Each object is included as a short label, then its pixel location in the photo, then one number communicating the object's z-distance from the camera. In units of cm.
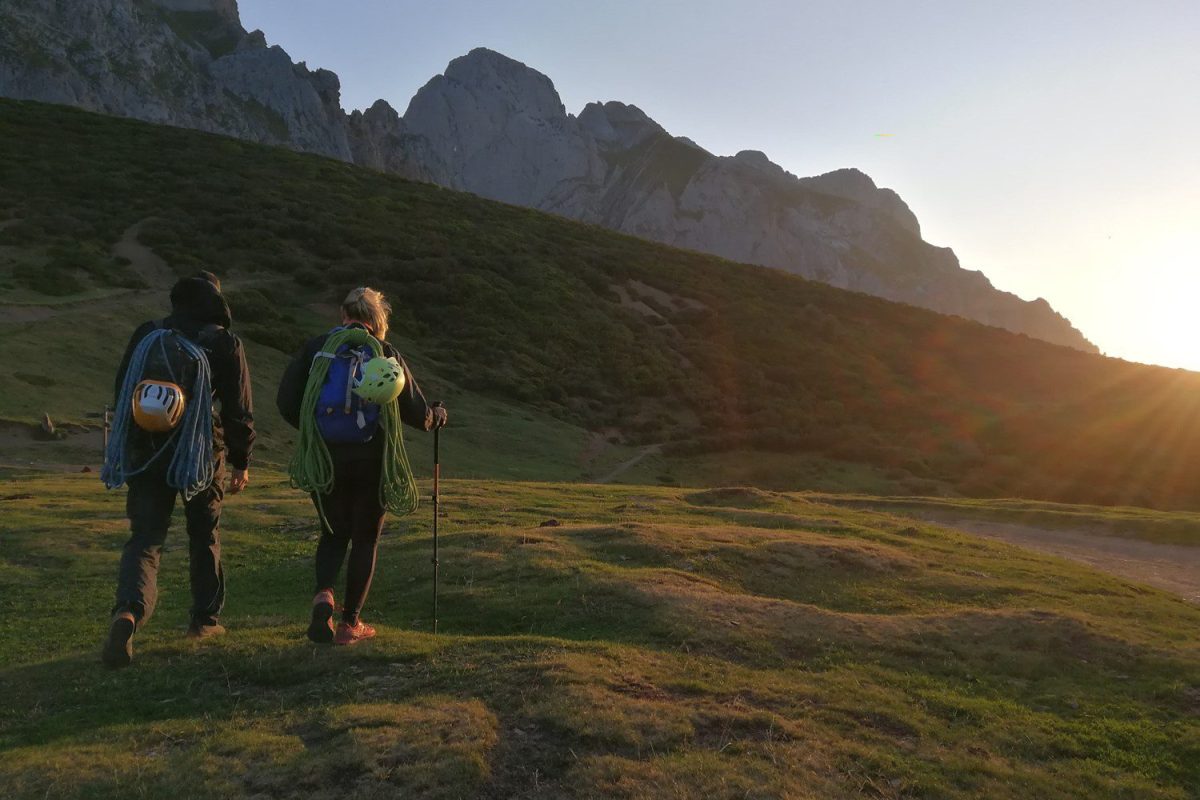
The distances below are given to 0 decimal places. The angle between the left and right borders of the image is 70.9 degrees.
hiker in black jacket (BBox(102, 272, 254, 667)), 584
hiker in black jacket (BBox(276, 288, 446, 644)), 596
